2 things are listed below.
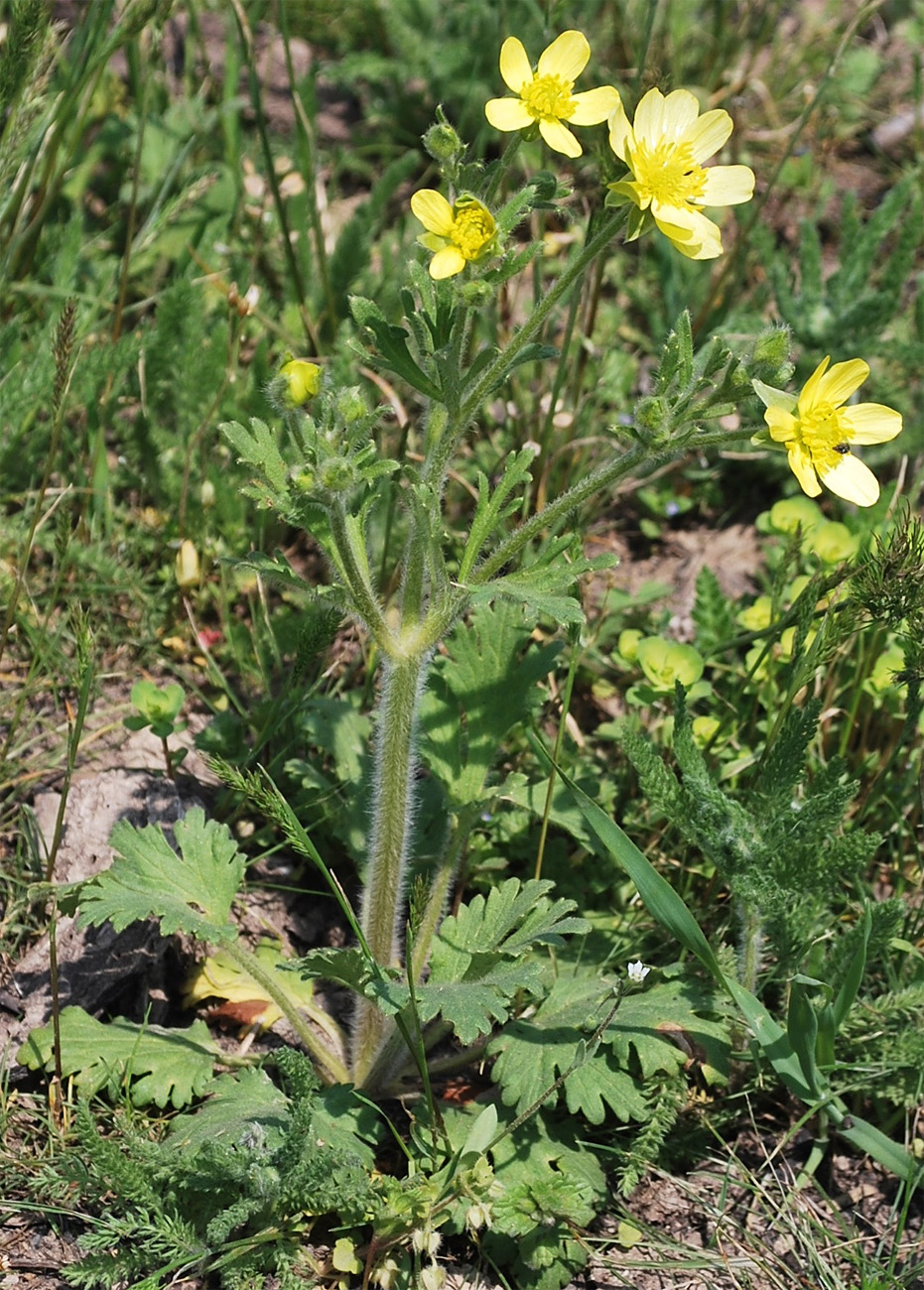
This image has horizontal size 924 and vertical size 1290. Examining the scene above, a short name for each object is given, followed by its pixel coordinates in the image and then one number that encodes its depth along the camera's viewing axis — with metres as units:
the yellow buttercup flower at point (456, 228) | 2.24
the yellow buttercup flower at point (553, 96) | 2.42
